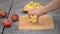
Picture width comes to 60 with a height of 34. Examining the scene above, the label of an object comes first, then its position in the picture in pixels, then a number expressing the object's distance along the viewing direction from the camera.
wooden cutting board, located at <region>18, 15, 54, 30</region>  1.10
